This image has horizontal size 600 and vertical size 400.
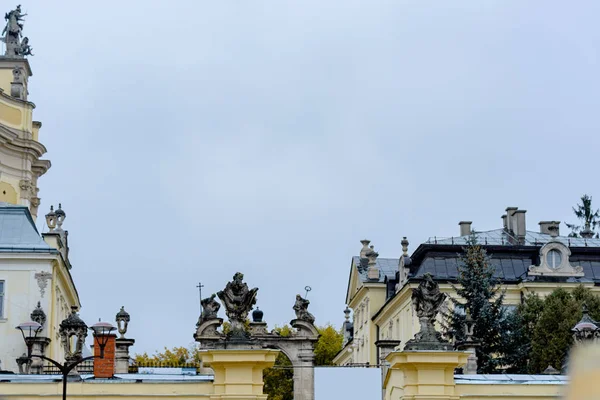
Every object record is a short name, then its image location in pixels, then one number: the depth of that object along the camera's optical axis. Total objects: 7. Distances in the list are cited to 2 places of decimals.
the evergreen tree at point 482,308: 50.62
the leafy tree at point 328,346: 91.38
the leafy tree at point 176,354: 83.25
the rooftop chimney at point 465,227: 71.05
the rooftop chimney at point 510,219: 68.38
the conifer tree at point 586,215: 88.50
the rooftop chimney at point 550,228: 64.06
